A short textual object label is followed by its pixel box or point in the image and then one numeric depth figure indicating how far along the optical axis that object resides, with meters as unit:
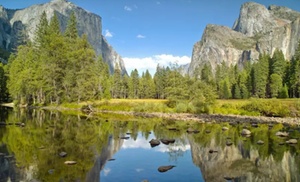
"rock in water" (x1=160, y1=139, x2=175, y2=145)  19.45
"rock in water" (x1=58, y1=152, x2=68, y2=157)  14.13
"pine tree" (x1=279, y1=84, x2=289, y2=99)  79.37
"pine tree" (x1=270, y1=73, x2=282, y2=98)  82.69
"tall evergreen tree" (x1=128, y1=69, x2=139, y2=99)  116.35
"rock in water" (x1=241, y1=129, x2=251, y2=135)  23.49
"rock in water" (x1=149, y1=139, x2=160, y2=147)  19.19
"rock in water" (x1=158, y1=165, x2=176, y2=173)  12.88
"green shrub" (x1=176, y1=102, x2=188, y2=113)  45.06
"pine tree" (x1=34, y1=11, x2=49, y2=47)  65.44
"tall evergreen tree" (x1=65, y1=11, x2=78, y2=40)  69.62
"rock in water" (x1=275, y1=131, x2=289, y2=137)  22.56
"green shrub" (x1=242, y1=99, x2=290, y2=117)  39.09
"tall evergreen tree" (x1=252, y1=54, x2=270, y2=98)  88.31
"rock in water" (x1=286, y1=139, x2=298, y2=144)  19.46
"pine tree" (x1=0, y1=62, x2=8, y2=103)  77.12
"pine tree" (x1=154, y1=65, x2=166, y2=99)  115.00
